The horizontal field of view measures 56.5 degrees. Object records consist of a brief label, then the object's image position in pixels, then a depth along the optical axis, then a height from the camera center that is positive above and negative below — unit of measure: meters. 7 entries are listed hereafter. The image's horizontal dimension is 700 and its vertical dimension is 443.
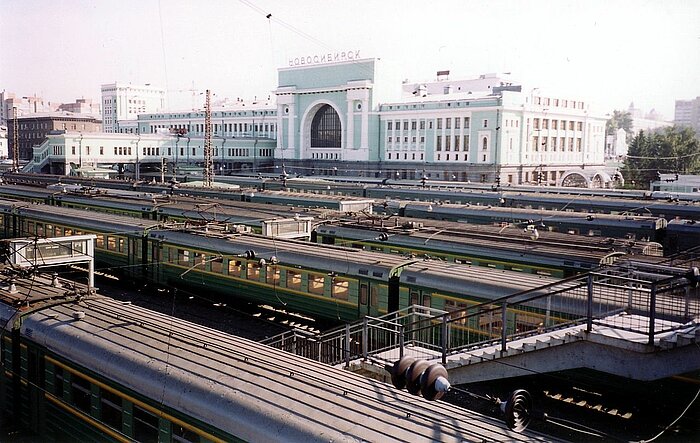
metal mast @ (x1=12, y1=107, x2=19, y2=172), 78.71 -1.07
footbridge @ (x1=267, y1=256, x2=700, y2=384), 11.51 -3.61
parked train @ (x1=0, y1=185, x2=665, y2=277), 21.77 -3.12
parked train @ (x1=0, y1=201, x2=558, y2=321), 18.45 -3.87
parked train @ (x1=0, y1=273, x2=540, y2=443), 8.67 -3.51
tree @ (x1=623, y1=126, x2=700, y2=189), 80.75 +0.62
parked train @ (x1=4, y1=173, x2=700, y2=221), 38.59 -2.78
